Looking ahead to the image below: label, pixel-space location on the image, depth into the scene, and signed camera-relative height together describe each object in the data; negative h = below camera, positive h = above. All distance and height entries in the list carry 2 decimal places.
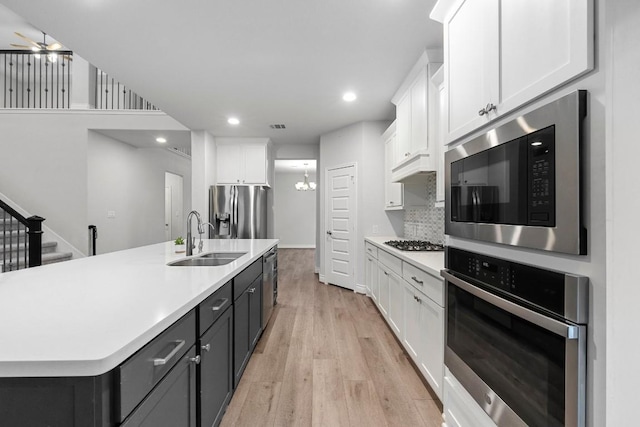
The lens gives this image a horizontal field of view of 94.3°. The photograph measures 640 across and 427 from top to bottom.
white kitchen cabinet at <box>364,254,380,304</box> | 3.76 -0.87
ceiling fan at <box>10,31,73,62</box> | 4.97 +2.85
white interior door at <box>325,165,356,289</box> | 4.83 -0.23
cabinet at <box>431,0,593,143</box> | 0.77 +0.53
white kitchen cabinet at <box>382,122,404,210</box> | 3.78 +0.50
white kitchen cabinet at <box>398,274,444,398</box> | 1.81 -0.83
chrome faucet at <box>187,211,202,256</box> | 2.46 -0.24
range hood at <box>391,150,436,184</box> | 2.67 +0.45
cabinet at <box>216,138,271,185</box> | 5.62 +1.01
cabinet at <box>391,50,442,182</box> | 2.68 +0.92
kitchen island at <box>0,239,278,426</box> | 0.71 -0.34
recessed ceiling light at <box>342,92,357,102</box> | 3.67 +1.47
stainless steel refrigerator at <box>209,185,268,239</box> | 5.41 +0.02
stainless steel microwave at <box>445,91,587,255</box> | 0.76 +0.10
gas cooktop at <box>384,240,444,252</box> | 2.77 -0.33
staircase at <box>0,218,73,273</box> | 4.16 -0.63
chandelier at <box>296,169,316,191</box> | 8.46 +0.81
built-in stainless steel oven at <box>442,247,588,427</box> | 0.77 -0.41
